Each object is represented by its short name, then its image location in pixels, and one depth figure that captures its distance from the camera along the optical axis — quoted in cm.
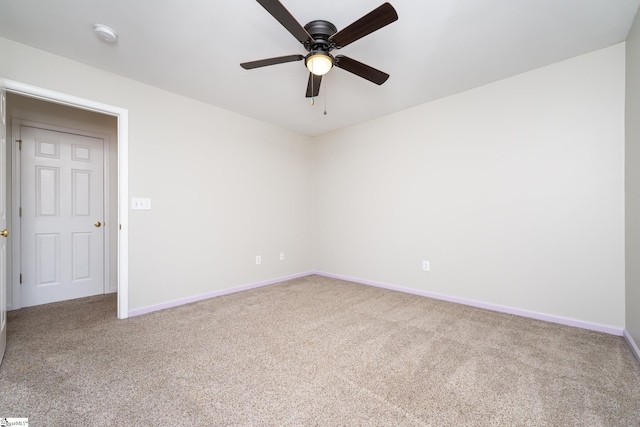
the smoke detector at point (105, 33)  195
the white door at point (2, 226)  179
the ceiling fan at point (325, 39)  143
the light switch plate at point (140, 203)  270
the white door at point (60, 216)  291
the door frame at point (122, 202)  258
